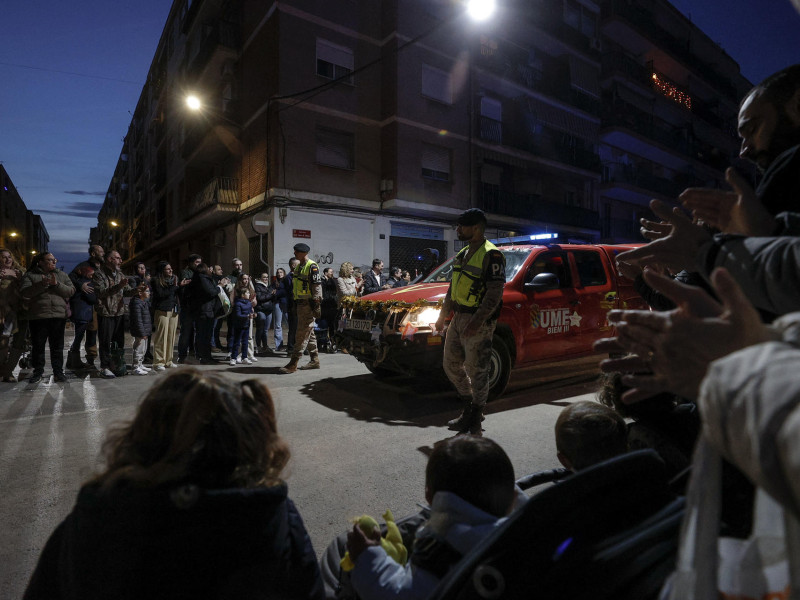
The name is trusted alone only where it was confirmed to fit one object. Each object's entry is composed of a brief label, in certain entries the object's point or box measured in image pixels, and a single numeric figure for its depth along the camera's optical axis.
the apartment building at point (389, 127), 16.17
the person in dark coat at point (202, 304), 8.34
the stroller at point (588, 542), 0.82
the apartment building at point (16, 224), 41.59
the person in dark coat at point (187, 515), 1.03
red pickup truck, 5.24
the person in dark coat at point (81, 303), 7.46
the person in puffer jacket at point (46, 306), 6.57
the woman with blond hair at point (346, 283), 10.14
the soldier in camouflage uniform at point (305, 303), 7.55
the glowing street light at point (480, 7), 8.95
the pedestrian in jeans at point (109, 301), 7.26
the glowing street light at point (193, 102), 14.40
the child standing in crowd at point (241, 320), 8.56
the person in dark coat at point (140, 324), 7.50
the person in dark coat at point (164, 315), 7.81
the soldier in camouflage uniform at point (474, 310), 4.24
